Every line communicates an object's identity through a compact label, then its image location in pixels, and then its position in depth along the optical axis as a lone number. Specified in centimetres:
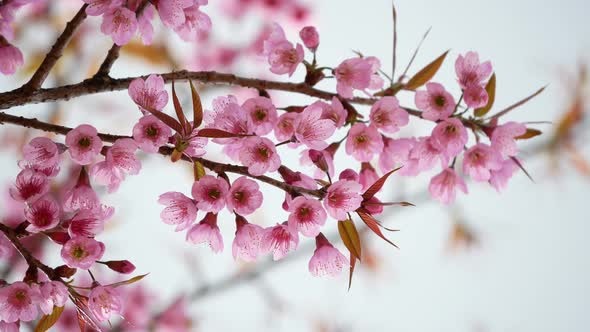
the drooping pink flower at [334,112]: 183
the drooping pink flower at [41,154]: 176
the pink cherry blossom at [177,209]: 179
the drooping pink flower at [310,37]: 189
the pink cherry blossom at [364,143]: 185
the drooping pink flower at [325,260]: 182
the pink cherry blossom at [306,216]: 177
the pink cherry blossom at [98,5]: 179
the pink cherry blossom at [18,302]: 176
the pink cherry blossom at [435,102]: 185
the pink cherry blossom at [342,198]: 177
